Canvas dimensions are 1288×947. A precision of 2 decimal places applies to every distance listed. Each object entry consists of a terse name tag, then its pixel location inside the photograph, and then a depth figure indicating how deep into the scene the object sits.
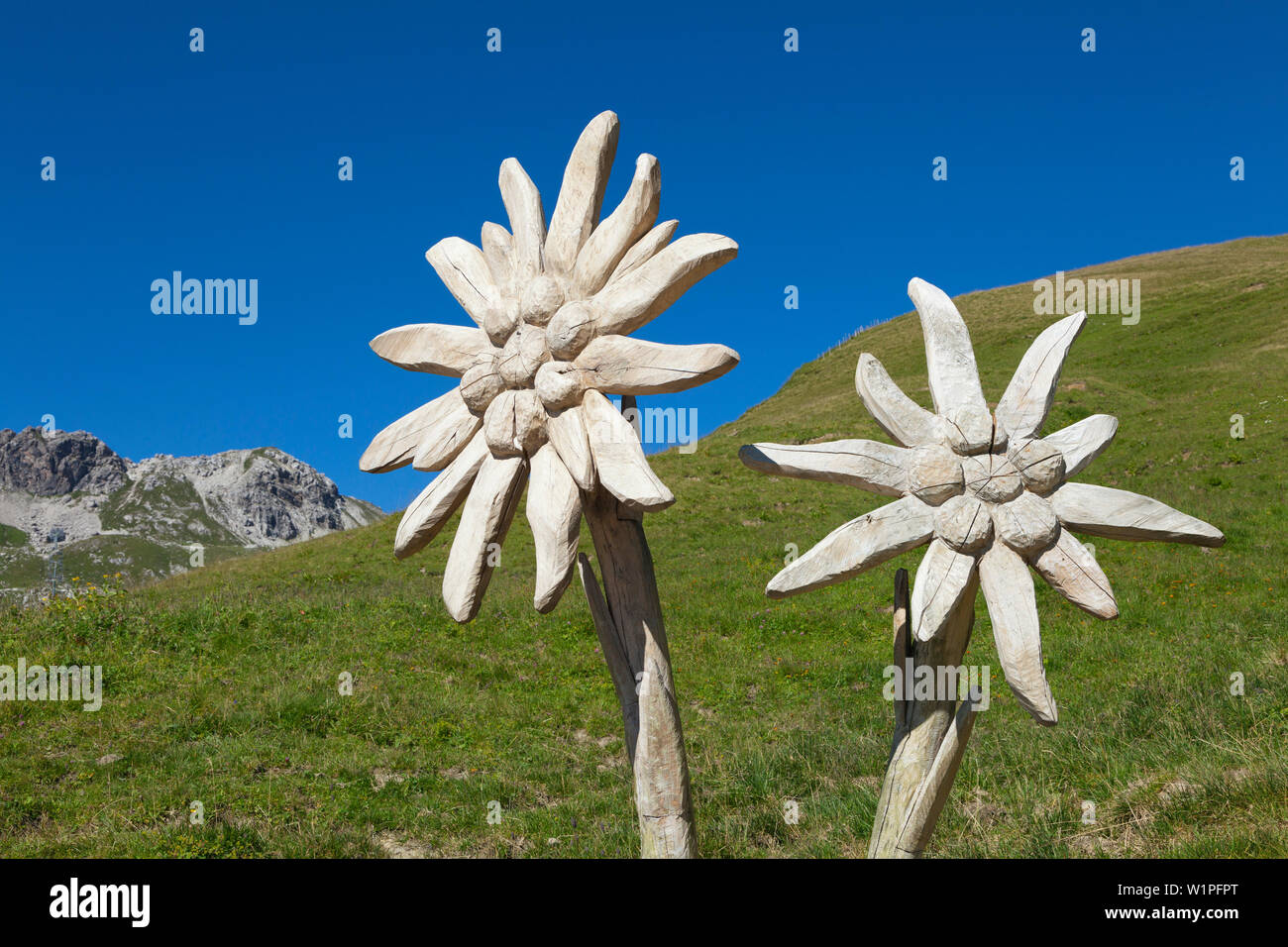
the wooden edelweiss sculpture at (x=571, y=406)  3.54
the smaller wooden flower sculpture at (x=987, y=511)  3.54
